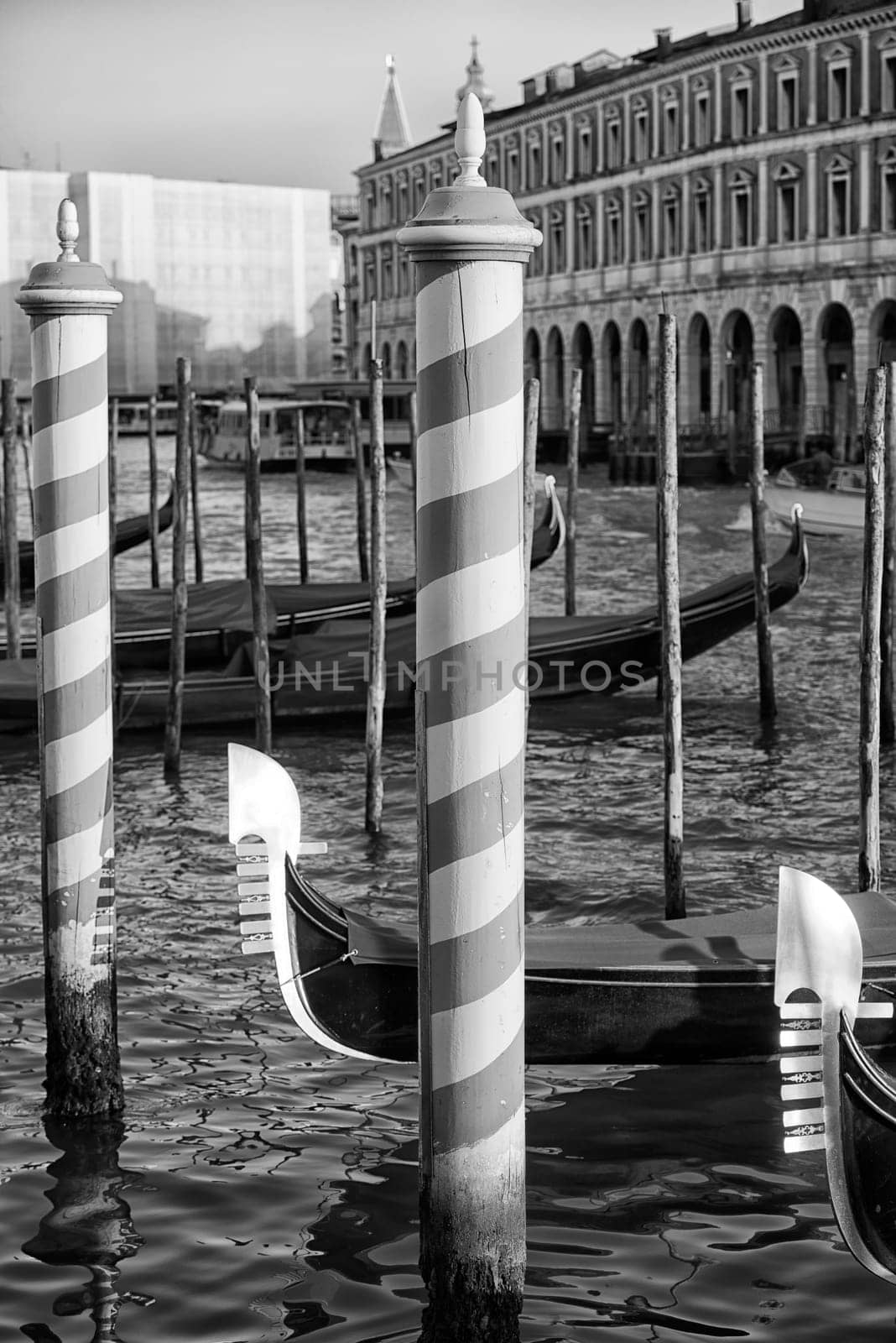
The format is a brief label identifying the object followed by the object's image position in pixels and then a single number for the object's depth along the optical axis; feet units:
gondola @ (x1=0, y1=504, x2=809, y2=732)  25.67
